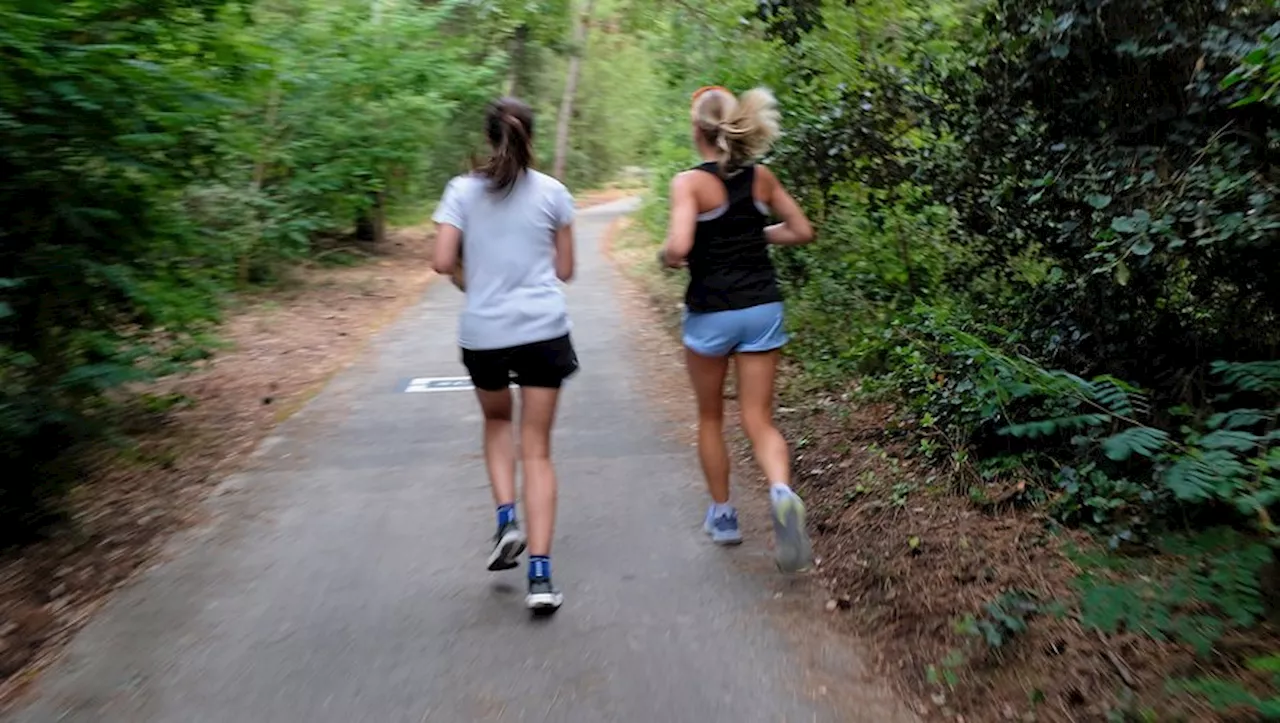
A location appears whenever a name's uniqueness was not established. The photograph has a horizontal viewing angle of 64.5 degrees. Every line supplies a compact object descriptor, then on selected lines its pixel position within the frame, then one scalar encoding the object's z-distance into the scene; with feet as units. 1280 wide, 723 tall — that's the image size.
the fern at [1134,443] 11.91
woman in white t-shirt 13.34
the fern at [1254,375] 11.98
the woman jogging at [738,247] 13.98
